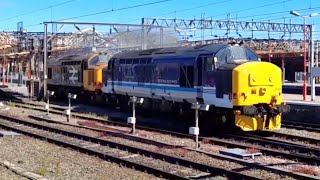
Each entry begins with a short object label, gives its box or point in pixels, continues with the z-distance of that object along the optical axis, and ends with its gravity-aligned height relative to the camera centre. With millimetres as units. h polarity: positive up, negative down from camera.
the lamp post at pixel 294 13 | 31412 +3790
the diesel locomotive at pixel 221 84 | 16516 -306
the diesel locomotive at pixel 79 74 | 31519 +117
